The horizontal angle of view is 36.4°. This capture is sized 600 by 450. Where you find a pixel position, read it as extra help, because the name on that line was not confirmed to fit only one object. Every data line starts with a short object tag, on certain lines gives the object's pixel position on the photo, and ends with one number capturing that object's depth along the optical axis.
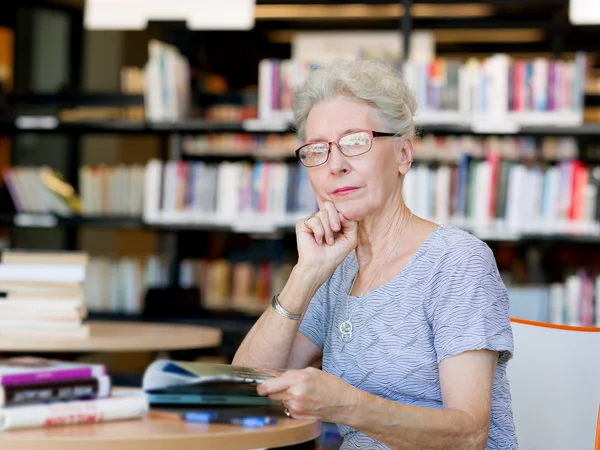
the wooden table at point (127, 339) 2.36
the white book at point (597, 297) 4.27
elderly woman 1.56
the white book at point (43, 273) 2.21
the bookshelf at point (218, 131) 4.26
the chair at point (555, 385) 1.97
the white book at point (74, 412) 1.23
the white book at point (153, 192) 4.59
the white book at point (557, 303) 4.34
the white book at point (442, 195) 4.27
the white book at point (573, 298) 4.32
